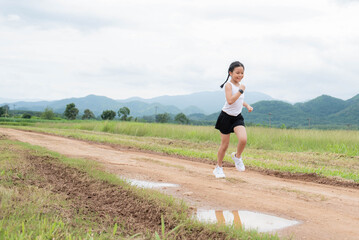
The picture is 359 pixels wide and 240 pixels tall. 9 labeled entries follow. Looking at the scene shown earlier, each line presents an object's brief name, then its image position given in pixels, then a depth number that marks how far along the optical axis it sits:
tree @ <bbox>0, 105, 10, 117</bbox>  82.56
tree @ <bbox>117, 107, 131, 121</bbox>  59.33
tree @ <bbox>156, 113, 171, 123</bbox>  66.31
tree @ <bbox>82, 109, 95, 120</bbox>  85.28
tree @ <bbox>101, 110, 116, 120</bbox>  65.31
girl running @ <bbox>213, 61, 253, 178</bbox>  6.28
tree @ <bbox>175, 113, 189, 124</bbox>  82.10
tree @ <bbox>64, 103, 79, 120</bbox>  77.38
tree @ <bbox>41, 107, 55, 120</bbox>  80.22
